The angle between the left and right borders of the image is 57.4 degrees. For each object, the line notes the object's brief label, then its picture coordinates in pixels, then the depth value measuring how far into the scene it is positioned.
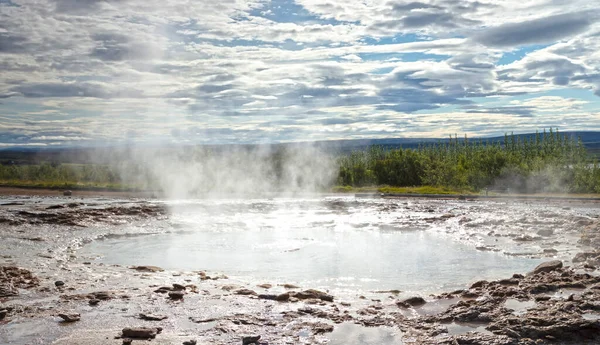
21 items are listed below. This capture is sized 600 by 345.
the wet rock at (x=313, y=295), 11.41
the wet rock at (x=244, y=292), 11.88
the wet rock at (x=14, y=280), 11.84
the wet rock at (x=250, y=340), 8.59
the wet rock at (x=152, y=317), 9.92
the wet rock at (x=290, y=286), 12.56
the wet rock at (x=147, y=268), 14.66
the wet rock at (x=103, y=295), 11.38
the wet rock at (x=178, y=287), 12.11
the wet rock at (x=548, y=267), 13.07
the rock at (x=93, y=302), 10.95
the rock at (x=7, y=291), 11.63
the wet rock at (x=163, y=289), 11.99
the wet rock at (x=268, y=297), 11.47
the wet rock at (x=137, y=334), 8.87
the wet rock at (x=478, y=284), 12.25
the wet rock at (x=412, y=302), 10.93
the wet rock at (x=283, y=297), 11.34
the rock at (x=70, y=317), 9.80
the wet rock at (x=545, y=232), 20.83
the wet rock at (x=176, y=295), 11.41
